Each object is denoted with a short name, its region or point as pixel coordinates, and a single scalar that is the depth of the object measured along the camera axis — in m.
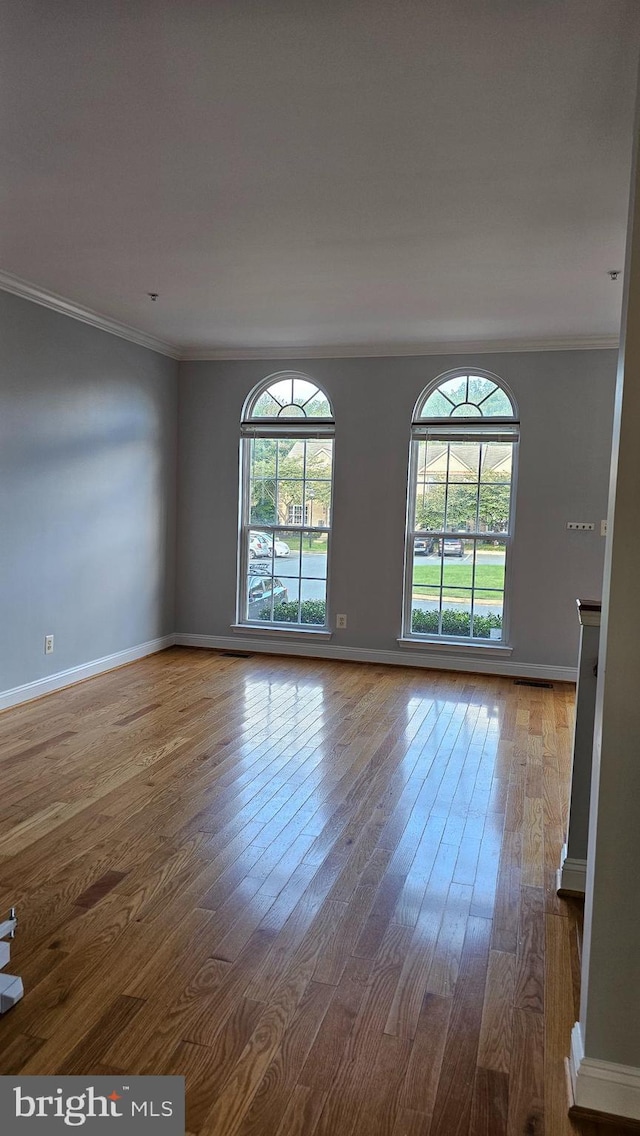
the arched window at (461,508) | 5.90
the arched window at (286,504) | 6.34
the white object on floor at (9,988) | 1.87
